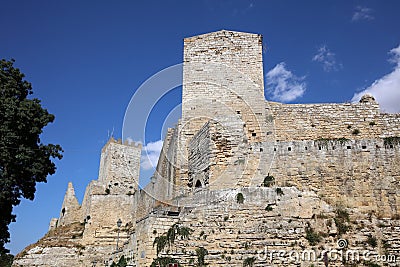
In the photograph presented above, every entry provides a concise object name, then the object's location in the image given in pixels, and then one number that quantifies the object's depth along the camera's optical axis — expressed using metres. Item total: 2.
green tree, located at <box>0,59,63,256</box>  15.72
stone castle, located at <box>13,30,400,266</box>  10.66
